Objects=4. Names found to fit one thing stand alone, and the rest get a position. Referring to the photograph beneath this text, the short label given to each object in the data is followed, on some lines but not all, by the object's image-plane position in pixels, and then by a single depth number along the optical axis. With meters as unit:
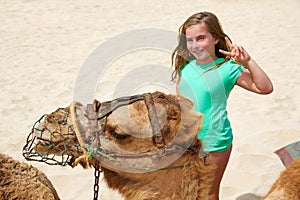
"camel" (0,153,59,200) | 2.33
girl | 2.80
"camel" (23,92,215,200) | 2.04
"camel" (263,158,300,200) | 2.63
